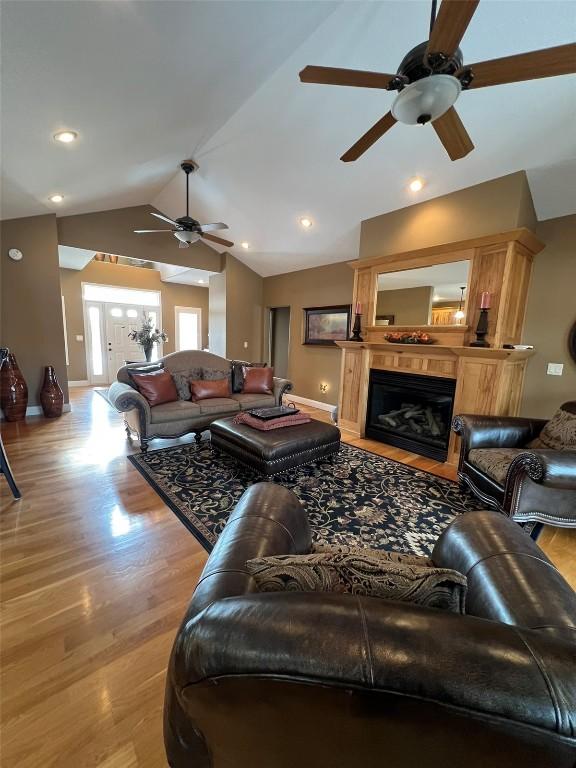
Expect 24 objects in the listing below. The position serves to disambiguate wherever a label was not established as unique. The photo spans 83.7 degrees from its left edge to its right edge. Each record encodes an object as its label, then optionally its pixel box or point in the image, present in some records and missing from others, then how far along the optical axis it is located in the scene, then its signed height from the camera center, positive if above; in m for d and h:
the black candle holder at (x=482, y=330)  3.08 +0.13
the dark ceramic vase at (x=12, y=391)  4.34 -0.88
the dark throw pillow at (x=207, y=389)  4.18 -0.74
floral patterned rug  2.21 -1.31
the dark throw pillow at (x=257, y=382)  4.66 -0.68
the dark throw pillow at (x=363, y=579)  0.75 -0.57
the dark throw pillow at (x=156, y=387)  3.74 -0.66
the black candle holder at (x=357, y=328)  4.33 +0.14
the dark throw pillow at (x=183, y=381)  4.20 -0.64
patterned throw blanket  3.07 -0.84
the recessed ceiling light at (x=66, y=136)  2.74 +1.64
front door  7.69 -0.06
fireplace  3.58 -0.87
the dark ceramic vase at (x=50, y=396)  4.66 -1.00
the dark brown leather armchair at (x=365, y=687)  0.47 -0.53
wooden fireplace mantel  3.03 +0.09
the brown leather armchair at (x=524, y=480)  1.93 -0.89
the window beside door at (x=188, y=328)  8.64 +0.12
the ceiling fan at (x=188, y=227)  3.92 +1.29
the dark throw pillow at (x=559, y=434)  2.39 -0.66
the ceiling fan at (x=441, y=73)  1.35 +1.25
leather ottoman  2.75 -0.98
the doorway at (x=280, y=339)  7.02 -0.08
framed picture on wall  5.43 +0.24
